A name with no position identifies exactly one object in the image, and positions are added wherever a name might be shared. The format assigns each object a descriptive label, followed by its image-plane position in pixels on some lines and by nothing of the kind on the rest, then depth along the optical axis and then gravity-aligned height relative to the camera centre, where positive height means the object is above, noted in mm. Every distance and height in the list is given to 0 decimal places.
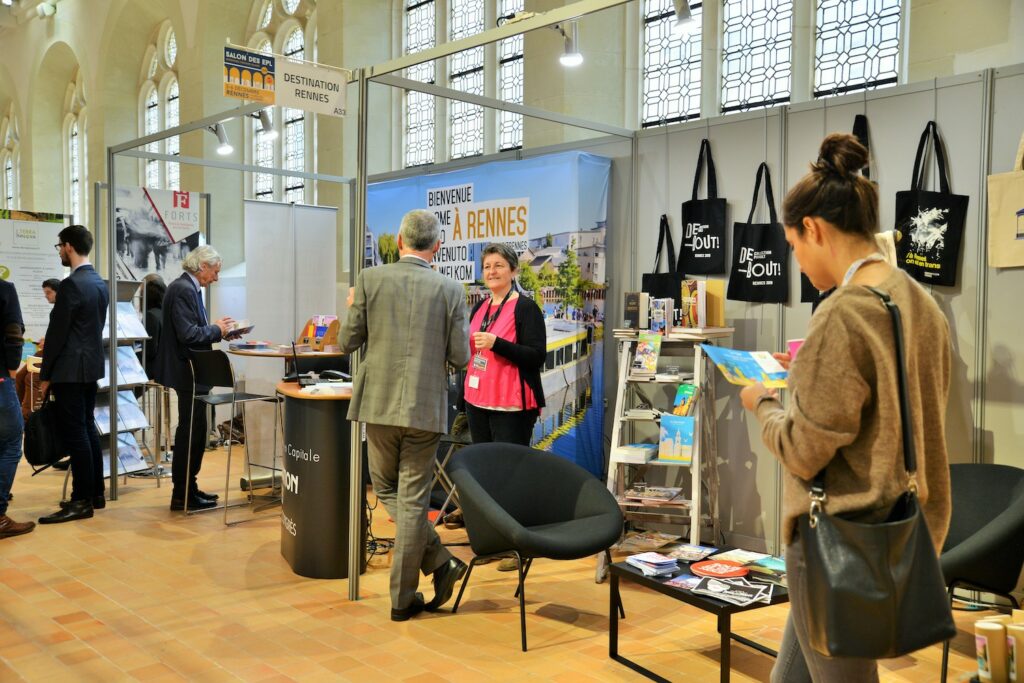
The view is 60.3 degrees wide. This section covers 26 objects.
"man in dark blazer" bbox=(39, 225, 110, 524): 5477 -418
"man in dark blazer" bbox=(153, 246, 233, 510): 5660 -356
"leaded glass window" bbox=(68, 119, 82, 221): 17625 +2418
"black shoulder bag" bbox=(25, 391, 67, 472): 5535 -917
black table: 2936 -1047
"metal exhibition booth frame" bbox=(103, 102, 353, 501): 5344 +823
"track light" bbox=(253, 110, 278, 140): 5843 +1152
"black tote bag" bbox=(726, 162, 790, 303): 4805 +210
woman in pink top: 4625 -350
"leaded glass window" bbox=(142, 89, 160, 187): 14859 +2938
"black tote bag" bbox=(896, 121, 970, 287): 4184 +354
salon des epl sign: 3939 +967
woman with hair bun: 1633 -154
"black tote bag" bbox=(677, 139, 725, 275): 5074 +383
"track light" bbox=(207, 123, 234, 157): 6155 +1166
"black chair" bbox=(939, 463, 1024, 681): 3186 -924
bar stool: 5539 -506
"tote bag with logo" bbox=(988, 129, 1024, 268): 3924 +380
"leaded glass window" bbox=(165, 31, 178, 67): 14461 +4001
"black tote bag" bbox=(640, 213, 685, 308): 5180 +104
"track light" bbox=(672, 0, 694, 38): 3413 +1101
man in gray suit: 3777 -328
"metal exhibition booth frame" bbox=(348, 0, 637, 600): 3611 +1000
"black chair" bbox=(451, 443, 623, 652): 3523 -895
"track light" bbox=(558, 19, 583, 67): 4607 +1293
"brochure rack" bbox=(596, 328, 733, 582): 4586 -791
